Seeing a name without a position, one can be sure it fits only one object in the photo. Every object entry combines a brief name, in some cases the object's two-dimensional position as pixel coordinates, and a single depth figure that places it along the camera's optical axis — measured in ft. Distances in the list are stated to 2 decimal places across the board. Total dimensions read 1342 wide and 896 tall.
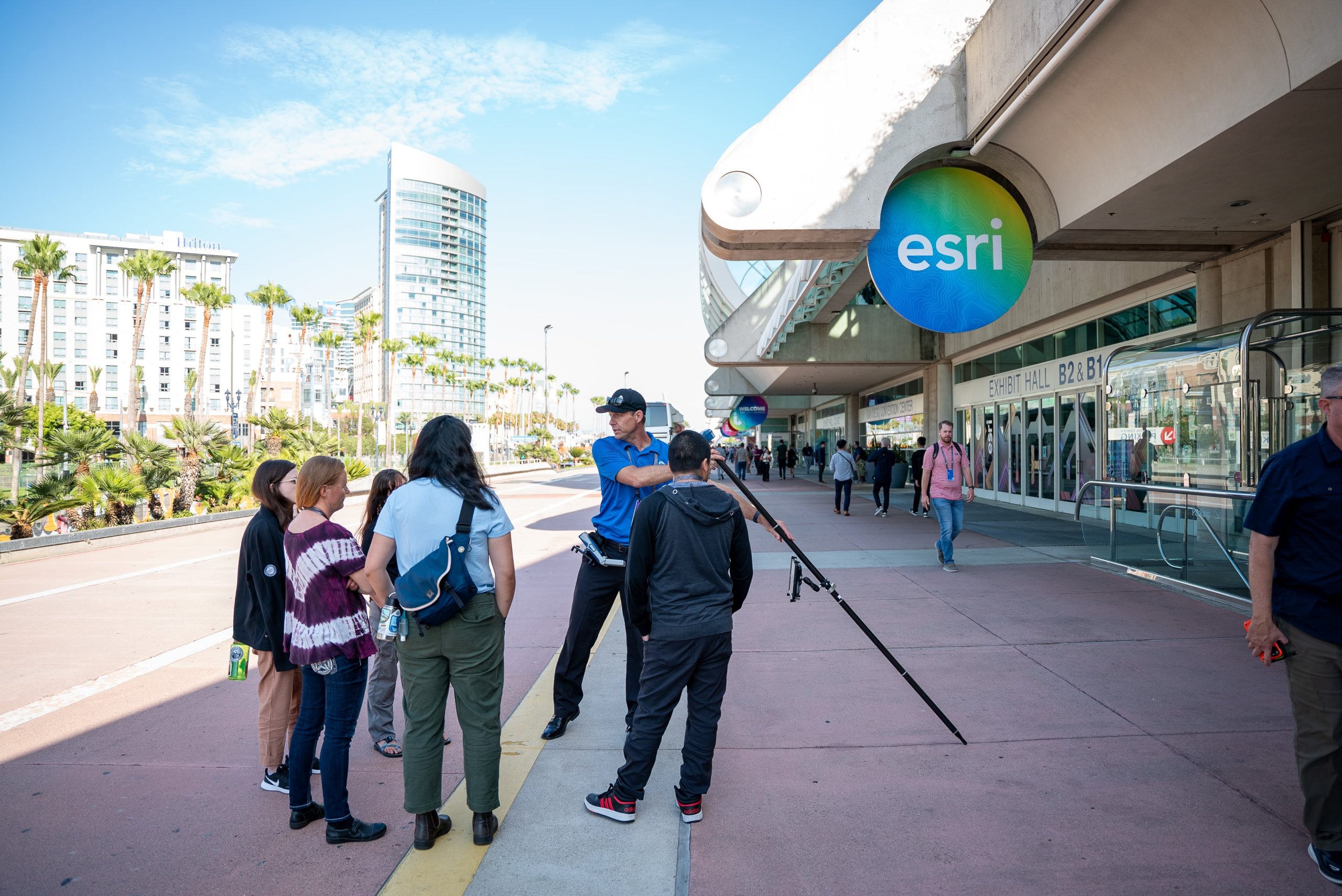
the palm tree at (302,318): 180.04
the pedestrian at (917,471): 60.03
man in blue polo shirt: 14.38
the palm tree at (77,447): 51.83
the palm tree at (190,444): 61.57
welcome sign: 139.03
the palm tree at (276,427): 87.15
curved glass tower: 547.08
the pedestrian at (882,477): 59.11
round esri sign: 29.48
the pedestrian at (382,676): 14.39
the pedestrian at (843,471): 60.29
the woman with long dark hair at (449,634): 10.57
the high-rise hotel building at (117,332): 361.51
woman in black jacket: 12.32
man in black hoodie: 11.23
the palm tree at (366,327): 197.98
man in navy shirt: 9.98
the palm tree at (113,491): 50.42
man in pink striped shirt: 32.48
